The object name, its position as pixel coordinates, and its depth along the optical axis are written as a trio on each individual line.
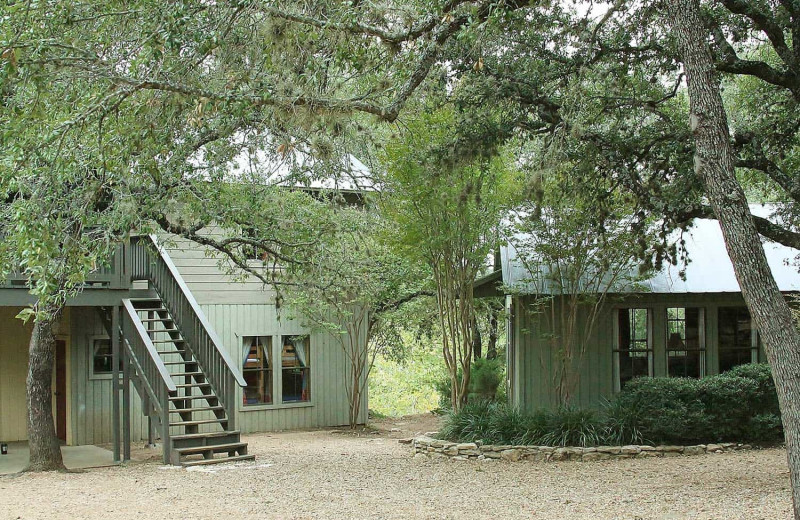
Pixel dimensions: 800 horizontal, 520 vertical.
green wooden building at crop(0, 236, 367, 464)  11.97
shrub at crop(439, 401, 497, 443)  12.45
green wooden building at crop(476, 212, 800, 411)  13.53
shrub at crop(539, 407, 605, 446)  11.95
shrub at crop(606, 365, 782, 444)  12.09
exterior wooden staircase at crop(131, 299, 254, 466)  11.60
